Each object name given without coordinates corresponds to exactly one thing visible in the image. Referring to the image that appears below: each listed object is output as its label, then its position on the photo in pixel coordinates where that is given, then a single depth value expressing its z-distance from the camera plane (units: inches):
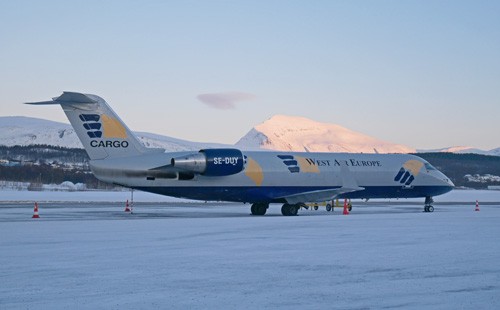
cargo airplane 1279.5
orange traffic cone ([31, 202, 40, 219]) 1206.8
